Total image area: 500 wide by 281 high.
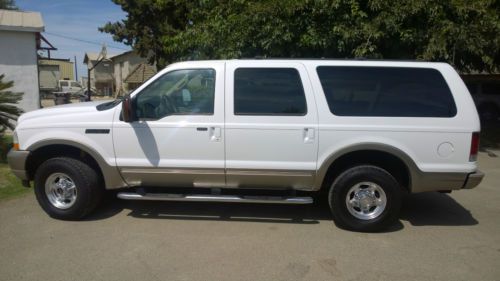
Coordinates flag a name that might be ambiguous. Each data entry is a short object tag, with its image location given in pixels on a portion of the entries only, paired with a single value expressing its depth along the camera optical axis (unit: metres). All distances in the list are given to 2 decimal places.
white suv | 4.64
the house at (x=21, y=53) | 11.88
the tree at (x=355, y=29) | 8.85
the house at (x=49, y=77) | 34.58
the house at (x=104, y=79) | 57.21
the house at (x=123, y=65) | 48.01
